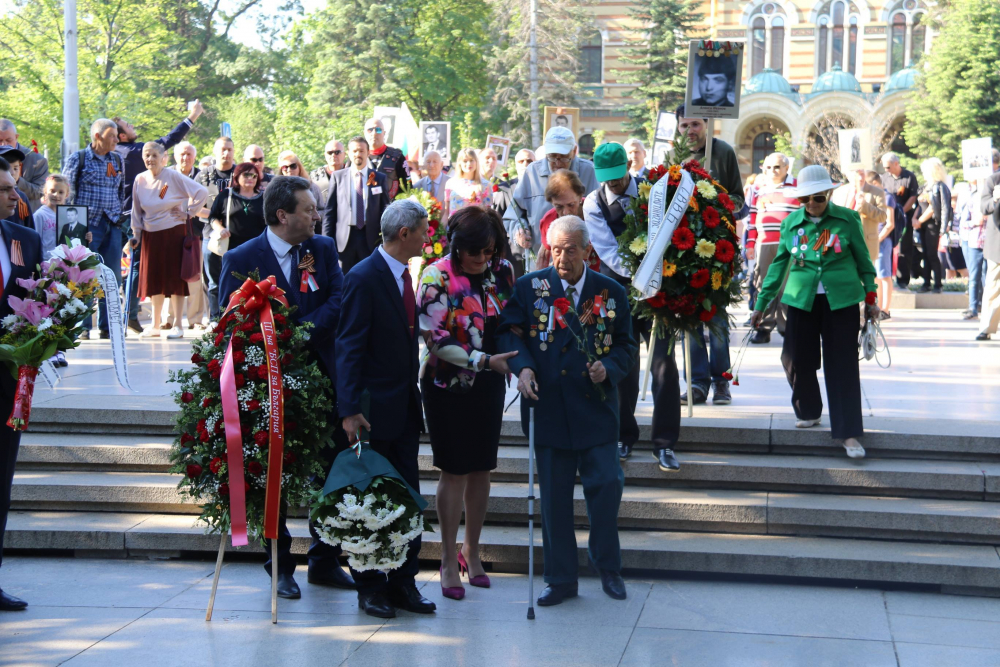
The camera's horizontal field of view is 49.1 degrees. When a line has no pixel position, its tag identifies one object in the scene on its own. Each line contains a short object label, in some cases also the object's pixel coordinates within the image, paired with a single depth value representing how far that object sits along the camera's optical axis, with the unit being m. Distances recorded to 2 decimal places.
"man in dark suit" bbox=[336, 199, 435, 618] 5.42
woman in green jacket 6.87
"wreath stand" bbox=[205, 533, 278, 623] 5.42
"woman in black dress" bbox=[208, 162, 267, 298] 10.70
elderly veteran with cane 5.64
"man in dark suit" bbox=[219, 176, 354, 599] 5.64
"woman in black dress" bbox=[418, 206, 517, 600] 5.52
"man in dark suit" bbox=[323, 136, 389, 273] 11.11
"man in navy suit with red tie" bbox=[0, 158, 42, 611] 5.46
